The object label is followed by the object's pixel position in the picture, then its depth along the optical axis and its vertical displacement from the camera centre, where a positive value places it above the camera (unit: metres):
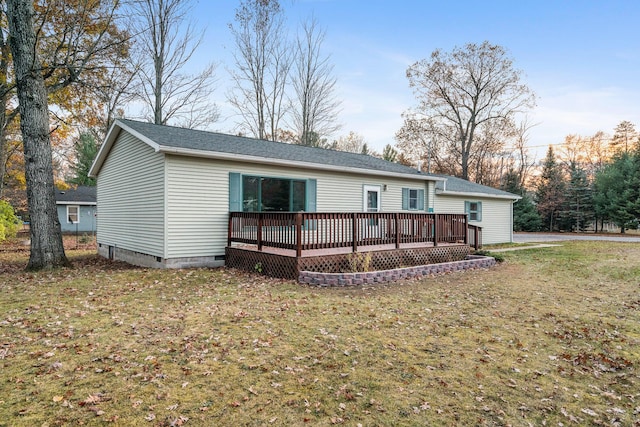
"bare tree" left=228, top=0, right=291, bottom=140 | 22.83 +9.05
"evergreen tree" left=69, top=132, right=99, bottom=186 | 28.27 +3.89
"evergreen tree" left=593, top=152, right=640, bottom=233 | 26.55 +1.48
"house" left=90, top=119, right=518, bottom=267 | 9.44 +0.64
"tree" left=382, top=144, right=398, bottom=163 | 36.56 +5.60
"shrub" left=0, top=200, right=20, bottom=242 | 15.75 -0.71
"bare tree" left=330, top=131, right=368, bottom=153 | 36.03 +6.58
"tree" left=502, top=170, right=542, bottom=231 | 30.38 -0.19
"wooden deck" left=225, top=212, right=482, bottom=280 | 8.44 -0.94
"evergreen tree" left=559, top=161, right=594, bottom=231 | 29.77 +0.51
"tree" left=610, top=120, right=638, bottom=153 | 33.84 +7.04
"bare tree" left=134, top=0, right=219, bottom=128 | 18.61 +7.66
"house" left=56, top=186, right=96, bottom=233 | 25.12 -0.32
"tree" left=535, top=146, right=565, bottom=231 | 30.78 +1.52
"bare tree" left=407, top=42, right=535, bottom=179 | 27.06 +8.95
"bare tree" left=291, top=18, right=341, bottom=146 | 24.03 +7.95
